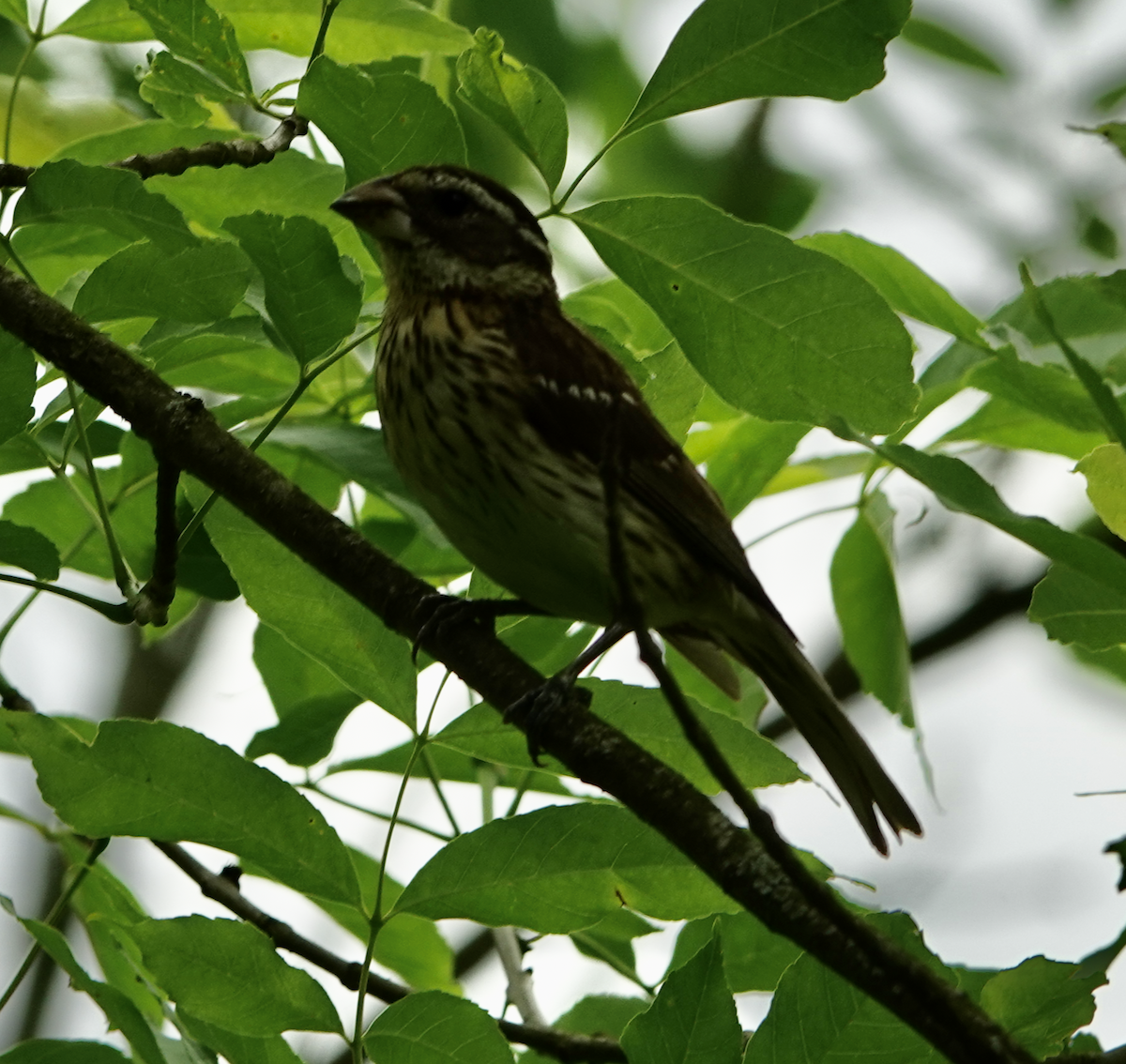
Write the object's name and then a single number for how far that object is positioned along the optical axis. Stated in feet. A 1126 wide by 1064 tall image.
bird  24.34
